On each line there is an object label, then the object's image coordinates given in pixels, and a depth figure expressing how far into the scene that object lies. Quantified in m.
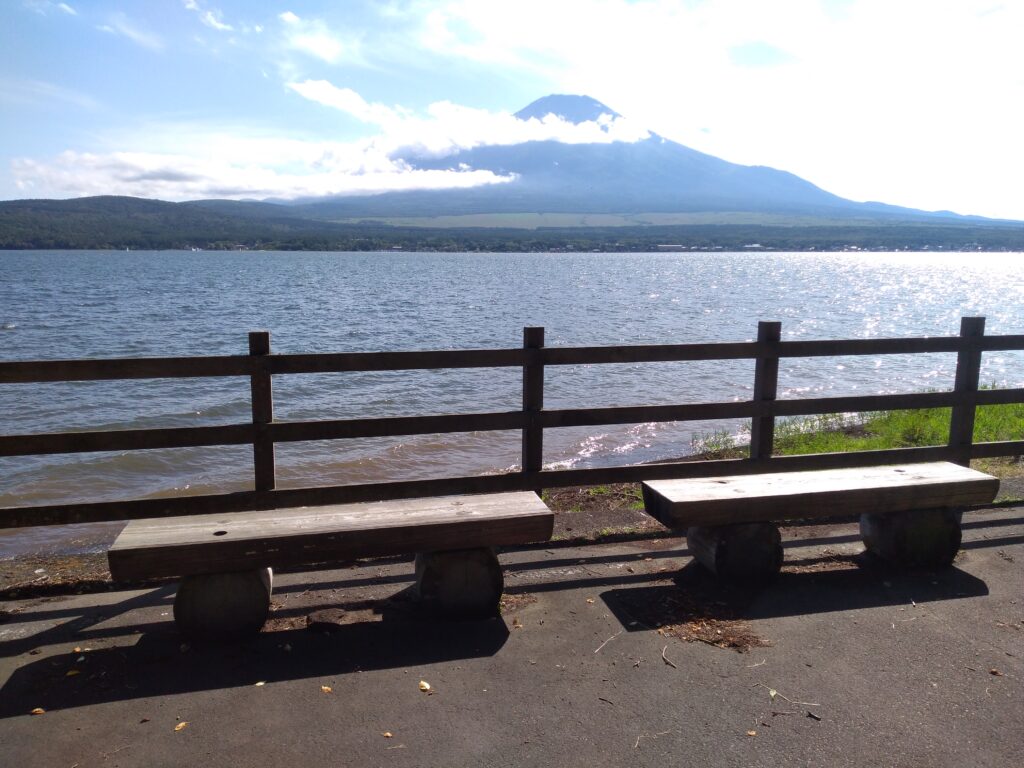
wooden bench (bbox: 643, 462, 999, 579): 5.37
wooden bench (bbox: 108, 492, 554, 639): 4.48
